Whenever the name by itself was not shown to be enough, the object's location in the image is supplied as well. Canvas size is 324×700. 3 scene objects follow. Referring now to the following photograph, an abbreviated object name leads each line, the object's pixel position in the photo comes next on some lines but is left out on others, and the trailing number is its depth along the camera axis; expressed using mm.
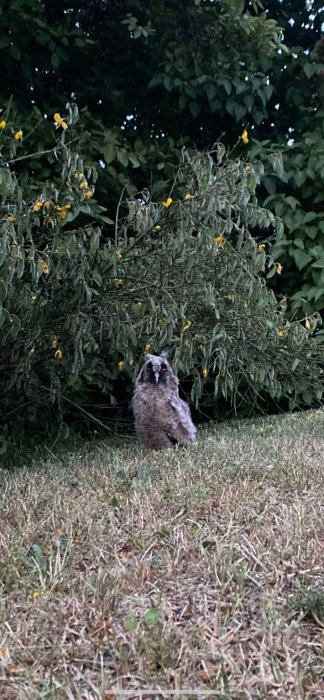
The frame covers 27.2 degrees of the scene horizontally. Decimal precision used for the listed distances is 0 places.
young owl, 4852
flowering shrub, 4109
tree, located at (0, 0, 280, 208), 6570
